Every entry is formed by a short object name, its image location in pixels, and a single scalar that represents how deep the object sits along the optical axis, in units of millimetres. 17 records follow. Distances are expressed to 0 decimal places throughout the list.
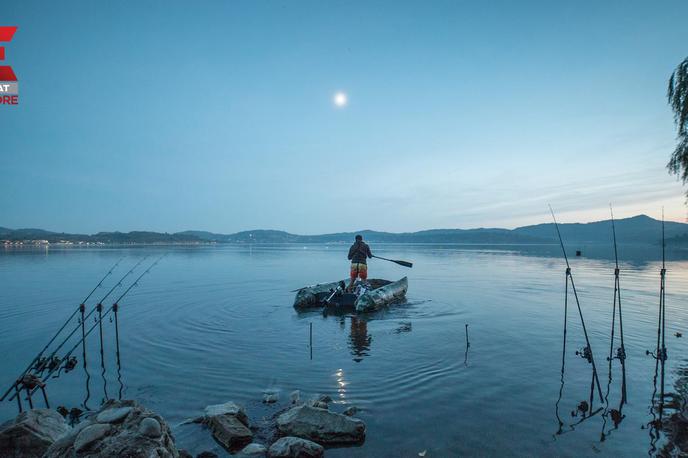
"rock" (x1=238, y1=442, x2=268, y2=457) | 5426
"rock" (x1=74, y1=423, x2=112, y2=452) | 4238
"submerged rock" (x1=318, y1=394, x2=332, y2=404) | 7289
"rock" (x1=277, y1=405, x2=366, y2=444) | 5859
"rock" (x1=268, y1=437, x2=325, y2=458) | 5312
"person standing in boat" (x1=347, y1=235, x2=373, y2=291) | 19277
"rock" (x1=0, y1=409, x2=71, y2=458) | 4793
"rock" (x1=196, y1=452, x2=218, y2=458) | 5395
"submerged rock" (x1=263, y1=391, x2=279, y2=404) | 7379
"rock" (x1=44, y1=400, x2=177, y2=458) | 4195
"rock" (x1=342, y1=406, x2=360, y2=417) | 6746
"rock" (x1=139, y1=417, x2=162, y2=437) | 4454
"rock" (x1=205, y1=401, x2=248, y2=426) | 6324
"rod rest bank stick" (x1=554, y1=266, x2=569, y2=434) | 6456
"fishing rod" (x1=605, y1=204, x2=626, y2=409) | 7400
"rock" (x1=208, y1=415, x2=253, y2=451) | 5684
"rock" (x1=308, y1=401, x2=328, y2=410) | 6907
